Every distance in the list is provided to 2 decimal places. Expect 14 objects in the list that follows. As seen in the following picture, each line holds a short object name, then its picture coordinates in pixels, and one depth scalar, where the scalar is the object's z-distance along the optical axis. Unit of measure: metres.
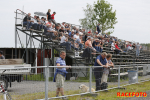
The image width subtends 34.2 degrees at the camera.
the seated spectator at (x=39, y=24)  18.11
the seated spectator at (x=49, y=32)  18.03
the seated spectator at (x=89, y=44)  17.51
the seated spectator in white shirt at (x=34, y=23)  18.03
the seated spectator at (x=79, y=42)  18.16
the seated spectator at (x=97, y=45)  18.81
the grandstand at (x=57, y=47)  18.02
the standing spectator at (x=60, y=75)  8.15
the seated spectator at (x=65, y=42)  17.43
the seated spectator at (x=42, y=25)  18.11
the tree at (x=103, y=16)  36.88
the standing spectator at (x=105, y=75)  10.54
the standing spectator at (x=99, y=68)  10.16
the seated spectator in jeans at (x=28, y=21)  17.58
